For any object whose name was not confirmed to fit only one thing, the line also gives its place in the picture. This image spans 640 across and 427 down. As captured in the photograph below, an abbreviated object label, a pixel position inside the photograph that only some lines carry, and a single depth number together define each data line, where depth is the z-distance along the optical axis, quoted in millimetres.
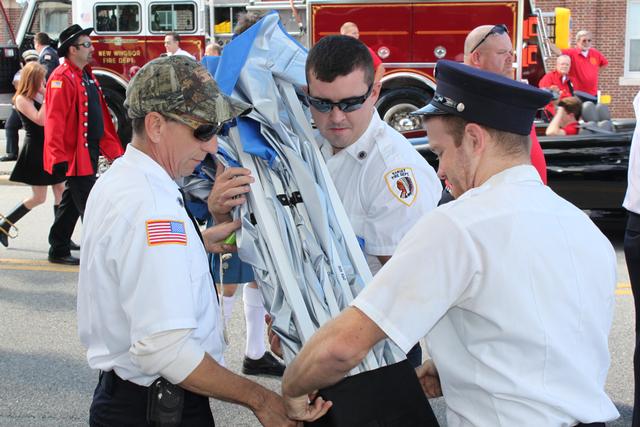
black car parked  7910
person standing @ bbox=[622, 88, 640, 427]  3736
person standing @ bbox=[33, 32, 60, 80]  12234
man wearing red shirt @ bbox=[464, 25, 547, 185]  4004
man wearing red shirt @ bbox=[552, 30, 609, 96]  14969
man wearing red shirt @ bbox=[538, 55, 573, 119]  13742
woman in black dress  7941
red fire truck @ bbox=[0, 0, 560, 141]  14734
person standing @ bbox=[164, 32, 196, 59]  14883
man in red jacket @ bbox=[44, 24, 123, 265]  7254
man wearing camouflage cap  2195
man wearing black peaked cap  1842
